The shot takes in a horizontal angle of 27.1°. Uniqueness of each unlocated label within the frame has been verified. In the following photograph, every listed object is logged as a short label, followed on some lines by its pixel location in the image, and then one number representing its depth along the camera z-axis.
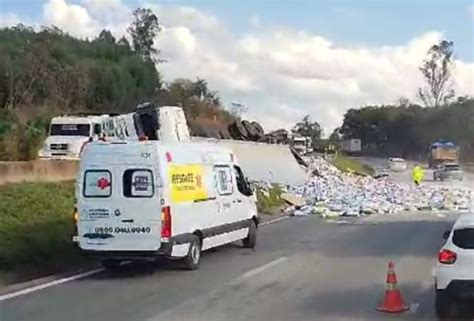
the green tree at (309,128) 151.88
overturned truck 35.09
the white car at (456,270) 12.05
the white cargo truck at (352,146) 128.20
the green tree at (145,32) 83.88
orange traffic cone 13.09
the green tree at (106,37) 81.75
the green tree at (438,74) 115.00
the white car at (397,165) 92.11
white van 17.23
